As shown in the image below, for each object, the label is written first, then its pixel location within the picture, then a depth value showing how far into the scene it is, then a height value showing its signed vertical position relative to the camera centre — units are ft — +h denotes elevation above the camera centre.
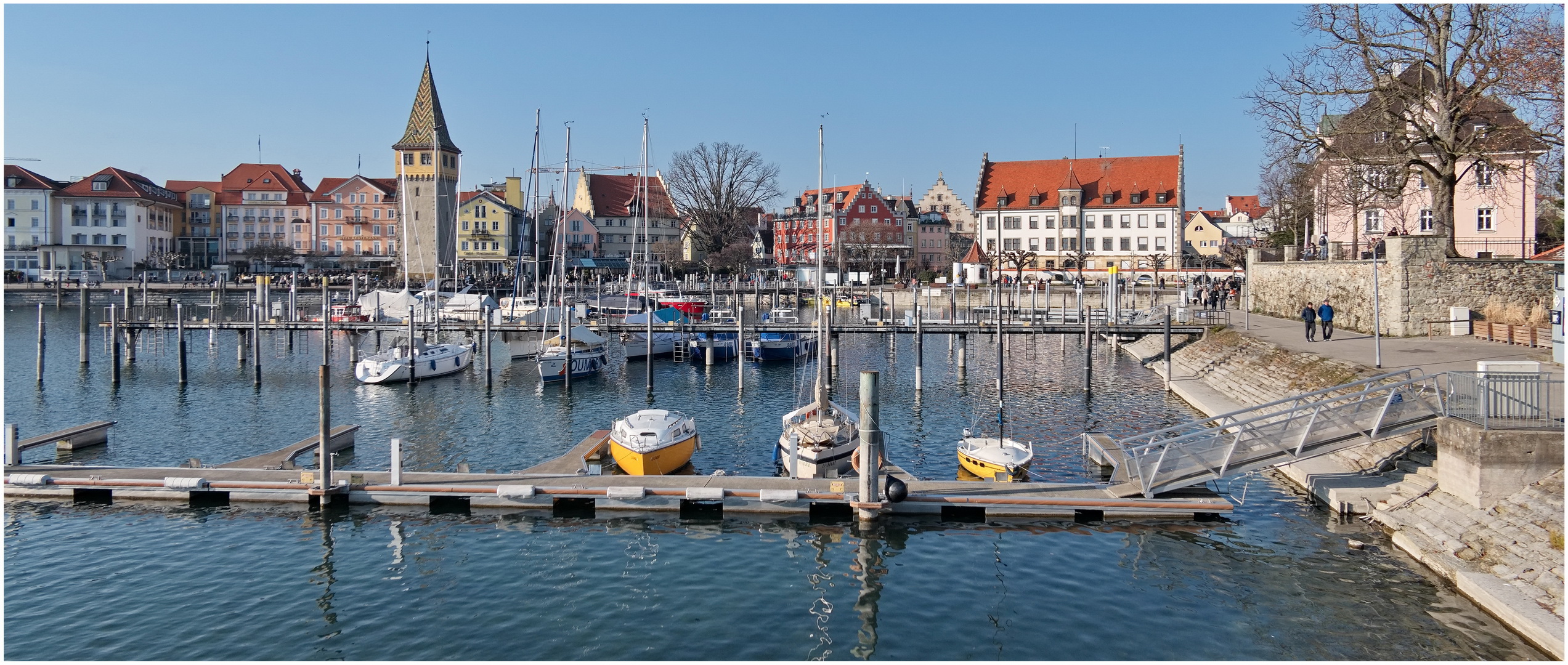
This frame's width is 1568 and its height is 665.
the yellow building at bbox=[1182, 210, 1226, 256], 467.11 +27.89
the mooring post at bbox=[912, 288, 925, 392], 141.38 -6.40
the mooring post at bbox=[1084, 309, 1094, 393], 139.85 -6.27
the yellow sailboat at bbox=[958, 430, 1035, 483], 82.43 -12.25
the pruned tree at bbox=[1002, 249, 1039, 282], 310.65 +12.27
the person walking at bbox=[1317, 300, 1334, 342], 127.65 -1.95
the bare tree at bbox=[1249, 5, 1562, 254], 121.19 +23.55
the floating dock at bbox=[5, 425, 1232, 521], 71.56 -13.04
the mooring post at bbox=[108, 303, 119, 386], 149.79 -6.82
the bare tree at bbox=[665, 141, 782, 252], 385.91 +37.42
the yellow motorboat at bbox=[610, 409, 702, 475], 85.35 -11.30
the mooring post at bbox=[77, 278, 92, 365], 167.22 -4.10
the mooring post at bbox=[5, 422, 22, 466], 80.59 -10.91
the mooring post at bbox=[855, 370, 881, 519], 70.44 -9.39
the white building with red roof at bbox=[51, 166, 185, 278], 404.16 +29.67
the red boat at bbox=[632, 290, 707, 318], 247.91 -0.73
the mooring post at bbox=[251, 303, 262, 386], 150.71 -6.71
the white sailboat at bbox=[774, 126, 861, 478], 82.43 -10.74
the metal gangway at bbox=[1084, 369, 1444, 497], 71.05 -8.97
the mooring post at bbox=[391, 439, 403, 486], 75.25 -11.36
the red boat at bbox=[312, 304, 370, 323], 218.59 -2.86
